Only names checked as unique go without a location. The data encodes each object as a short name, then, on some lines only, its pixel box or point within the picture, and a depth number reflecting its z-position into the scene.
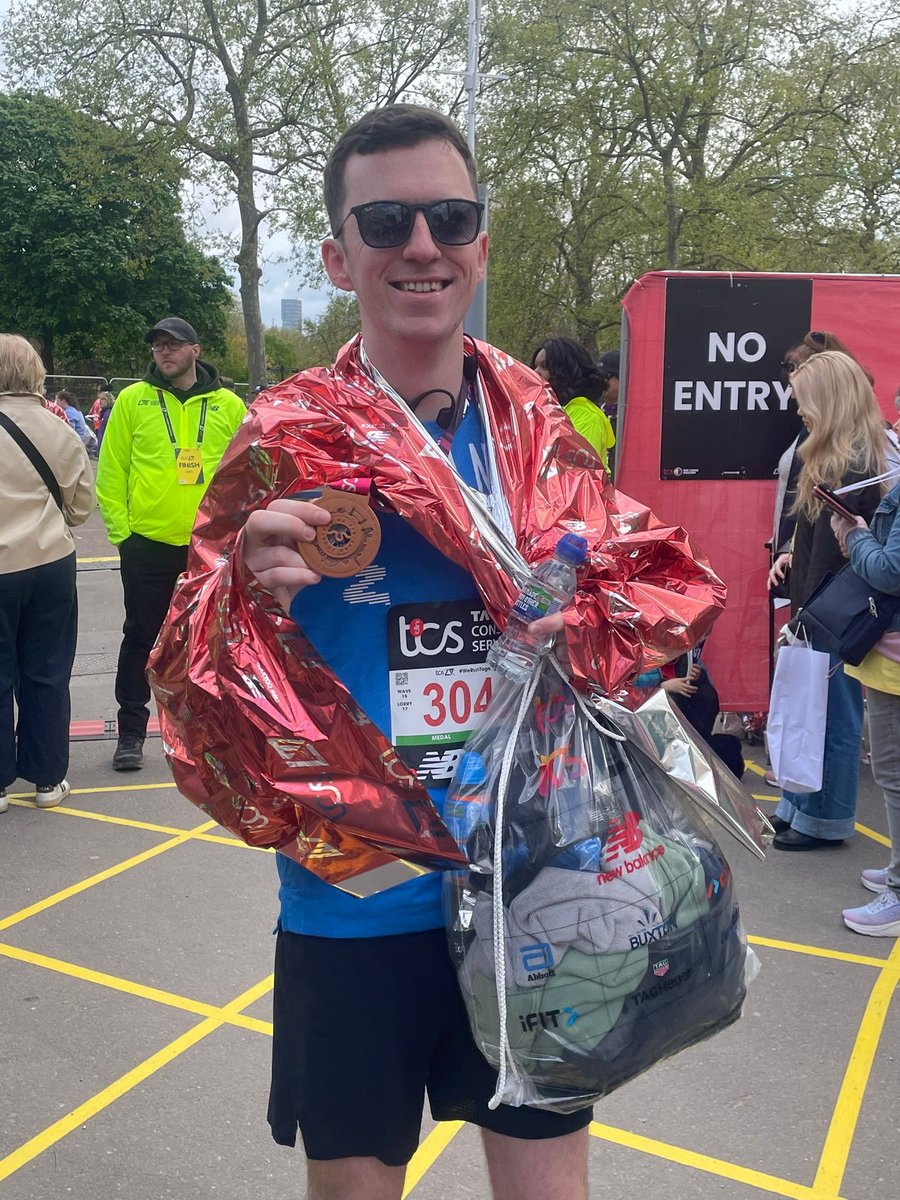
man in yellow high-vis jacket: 5.47
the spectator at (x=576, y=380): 5.90
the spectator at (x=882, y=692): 3.69
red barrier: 5.66
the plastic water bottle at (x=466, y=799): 1.45
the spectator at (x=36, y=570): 4.74
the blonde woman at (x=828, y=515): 4.23
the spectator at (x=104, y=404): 23.09
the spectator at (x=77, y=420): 18.61
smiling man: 1.47
